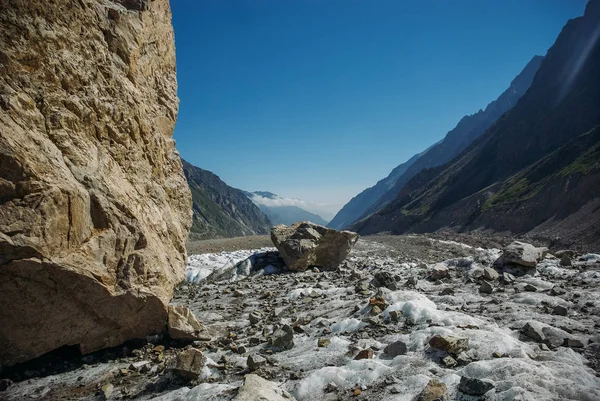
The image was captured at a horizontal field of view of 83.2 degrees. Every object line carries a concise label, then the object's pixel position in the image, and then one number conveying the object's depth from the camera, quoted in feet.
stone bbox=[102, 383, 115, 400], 24.47
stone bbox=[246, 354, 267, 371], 25.35
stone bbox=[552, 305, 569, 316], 29.81
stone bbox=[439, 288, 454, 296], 40.16
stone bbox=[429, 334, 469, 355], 23.52
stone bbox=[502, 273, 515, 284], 42.06
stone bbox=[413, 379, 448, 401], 18.63
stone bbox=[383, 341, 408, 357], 25.13
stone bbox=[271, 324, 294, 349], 29.50
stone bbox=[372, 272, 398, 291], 46.21
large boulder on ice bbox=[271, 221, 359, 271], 70.64
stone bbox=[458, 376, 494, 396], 18.58
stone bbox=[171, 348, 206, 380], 24.84
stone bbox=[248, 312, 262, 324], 38.01
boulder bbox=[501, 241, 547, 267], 46.42
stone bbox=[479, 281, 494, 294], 38.81
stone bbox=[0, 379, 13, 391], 25.85
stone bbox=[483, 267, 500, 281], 43.60
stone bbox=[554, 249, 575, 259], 53.92
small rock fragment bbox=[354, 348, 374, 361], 24.77
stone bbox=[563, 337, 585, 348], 23.36
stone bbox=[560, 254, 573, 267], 47.50
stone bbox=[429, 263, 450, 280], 49.02
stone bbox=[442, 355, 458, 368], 22.41
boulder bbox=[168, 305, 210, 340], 33.04
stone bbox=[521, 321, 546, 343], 24.70
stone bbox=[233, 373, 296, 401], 19.10
